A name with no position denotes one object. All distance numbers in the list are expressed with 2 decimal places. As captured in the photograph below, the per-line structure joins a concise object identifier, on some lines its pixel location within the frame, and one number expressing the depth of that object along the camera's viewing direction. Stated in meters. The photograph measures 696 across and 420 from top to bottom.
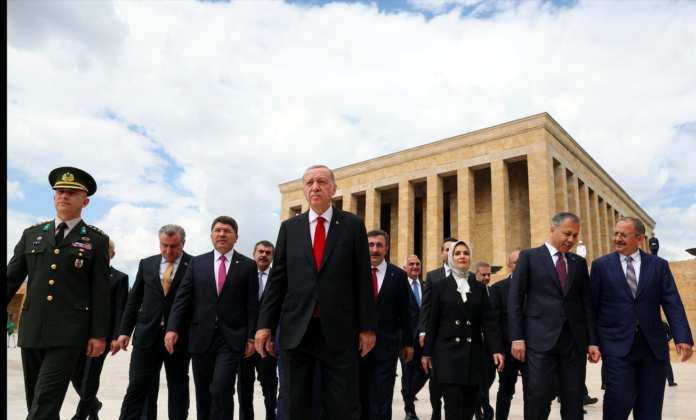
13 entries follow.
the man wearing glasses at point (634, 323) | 4.52
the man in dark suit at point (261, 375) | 5.52
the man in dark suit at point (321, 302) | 3.22
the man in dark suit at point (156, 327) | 4.93
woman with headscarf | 4.70
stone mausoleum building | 26.06
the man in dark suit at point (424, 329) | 5.35
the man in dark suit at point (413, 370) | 6.35
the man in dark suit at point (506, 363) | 5.62
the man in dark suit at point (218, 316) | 4.65
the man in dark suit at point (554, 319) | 4.44
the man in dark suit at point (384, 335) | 5.07
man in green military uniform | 3.57
